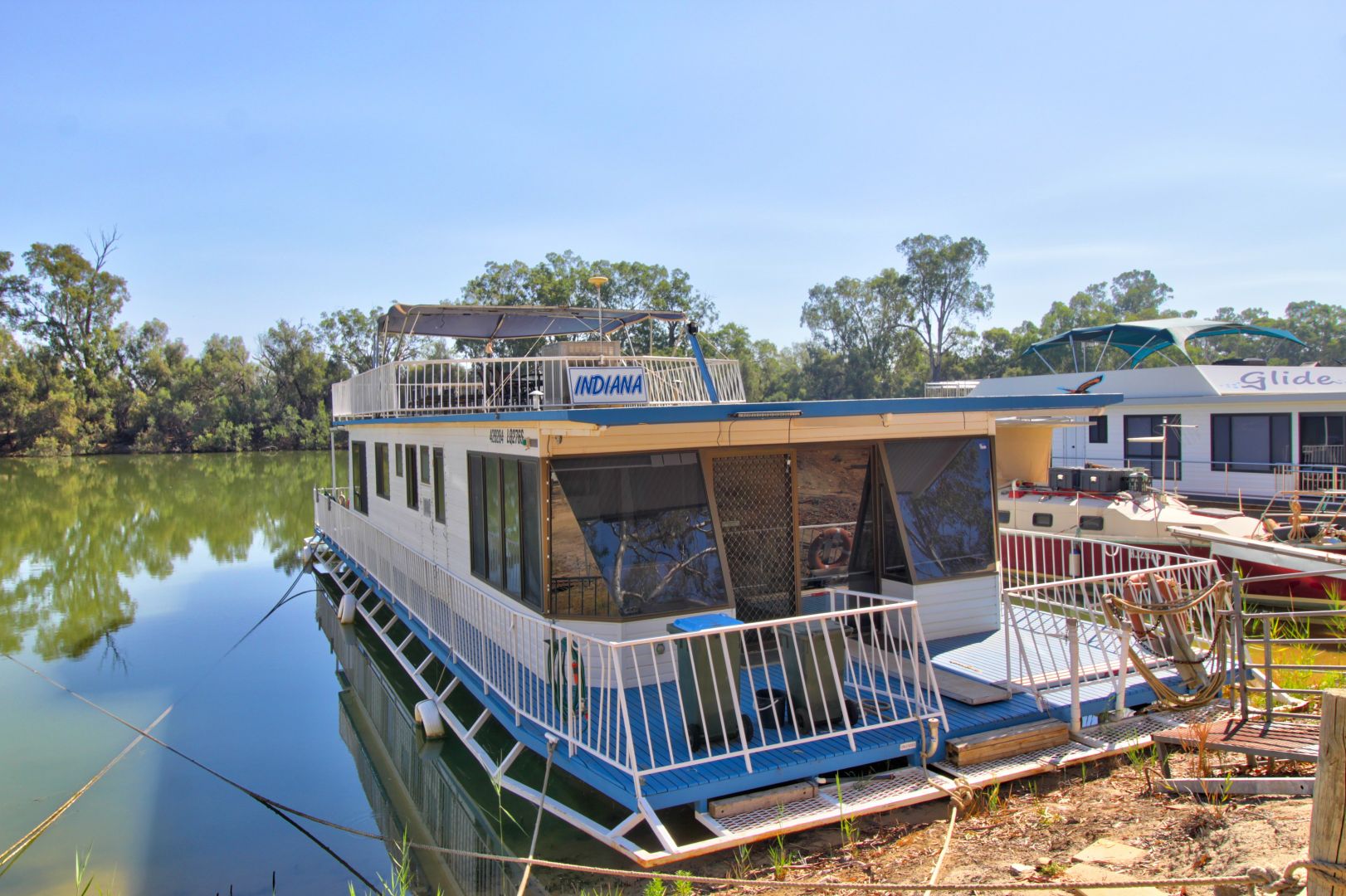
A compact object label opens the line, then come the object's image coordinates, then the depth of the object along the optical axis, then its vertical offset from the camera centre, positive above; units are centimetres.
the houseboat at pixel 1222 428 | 1806 -40
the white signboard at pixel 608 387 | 798 +36
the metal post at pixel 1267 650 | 493 -141
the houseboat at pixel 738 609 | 523 -149
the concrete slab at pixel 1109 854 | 436 -229
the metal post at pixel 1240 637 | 514 -141
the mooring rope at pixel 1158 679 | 552 -166
